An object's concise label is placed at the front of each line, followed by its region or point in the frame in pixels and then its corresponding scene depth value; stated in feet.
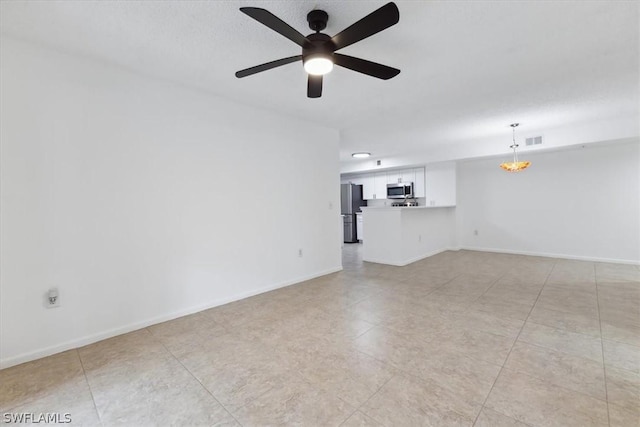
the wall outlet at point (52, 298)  7.44
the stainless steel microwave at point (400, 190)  24.26
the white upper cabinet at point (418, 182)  23.77
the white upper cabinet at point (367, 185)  27.45
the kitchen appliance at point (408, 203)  24.19
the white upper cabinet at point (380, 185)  26.37
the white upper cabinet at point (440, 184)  22.09
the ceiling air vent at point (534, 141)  16.28
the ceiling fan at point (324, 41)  4.97
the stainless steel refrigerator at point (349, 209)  27.04
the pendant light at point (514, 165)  15.23
